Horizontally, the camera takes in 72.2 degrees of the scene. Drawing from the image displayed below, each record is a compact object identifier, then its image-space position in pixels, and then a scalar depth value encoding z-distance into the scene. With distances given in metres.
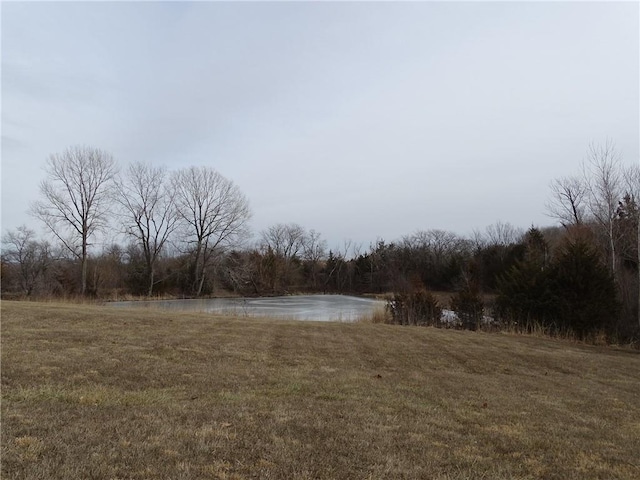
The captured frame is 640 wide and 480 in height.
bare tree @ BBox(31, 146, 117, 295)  37.19
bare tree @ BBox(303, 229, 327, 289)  72.88
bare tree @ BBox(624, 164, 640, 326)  23.98
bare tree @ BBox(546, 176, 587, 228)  33.28
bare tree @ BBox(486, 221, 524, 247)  68.61
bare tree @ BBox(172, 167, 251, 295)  47.94
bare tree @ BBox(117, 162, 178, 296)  43.69
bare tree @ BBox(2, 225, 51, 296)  35.62
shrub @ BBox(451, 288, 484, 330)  19.93
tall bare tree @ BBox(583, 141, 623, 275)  22.89
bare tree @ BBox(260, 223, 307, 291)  59.41
